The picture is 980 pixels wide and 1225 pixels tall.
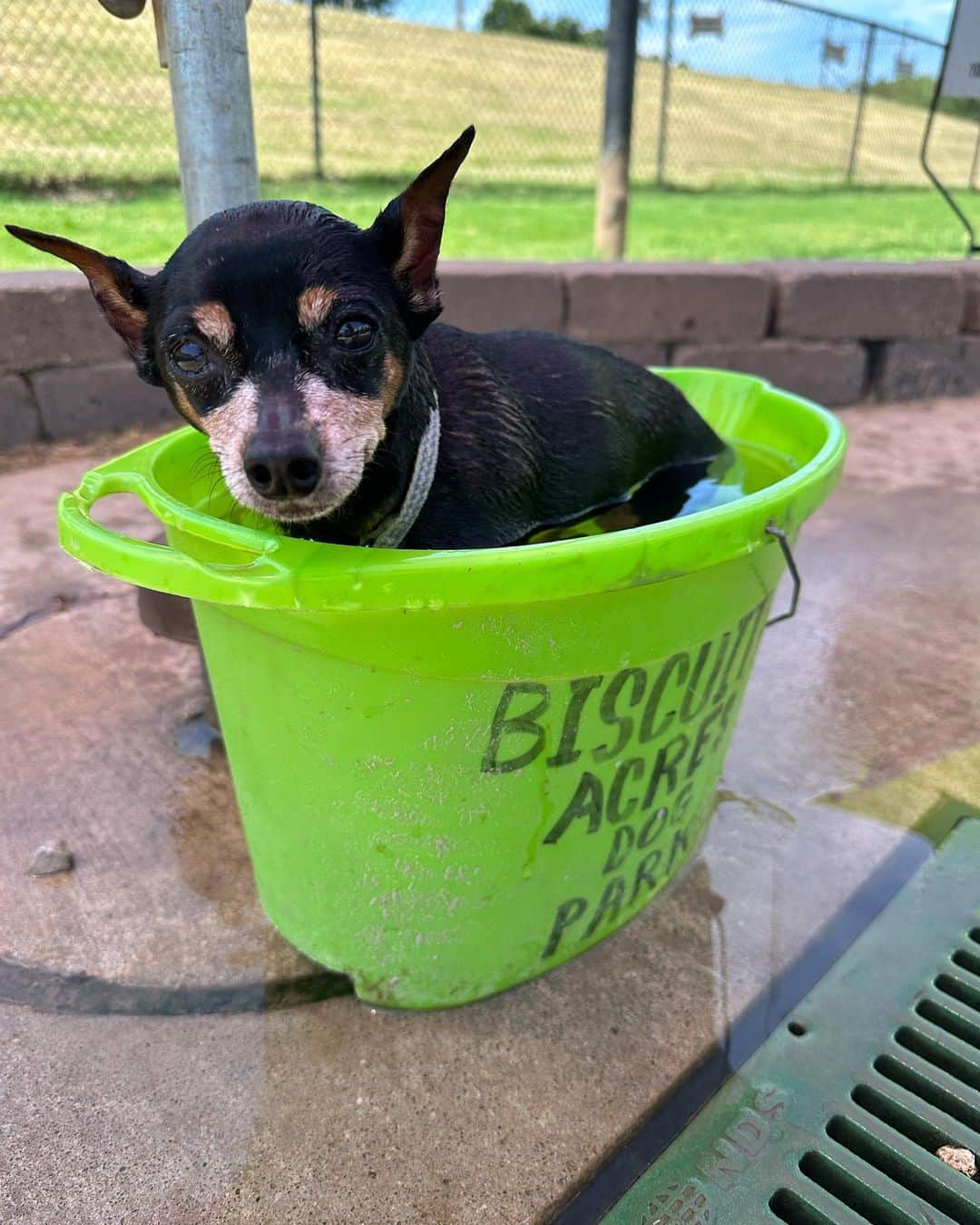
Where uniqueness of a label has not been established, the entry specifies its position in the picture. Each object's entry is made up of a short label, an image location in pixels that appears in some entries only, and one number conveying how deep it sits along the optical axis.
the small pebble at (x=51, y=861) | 0.52
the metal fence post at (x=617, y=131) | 1.36
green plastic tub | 0.33
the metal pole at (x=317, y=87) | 2.80
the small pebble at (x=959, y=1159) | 0.38
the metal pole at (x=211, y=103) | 0.47
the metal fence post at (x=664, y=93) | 3.15
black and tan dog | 0.37
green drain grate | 0.36
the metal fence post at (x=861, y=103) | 3.48
